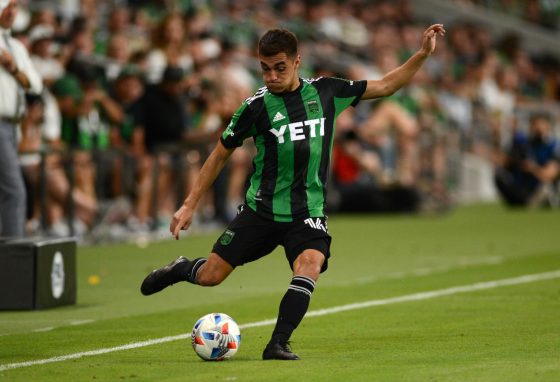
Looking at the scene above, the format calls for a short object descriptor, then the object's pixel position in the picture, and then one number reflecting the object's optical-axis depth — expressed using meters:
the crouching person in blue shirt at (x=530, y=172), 55.62
